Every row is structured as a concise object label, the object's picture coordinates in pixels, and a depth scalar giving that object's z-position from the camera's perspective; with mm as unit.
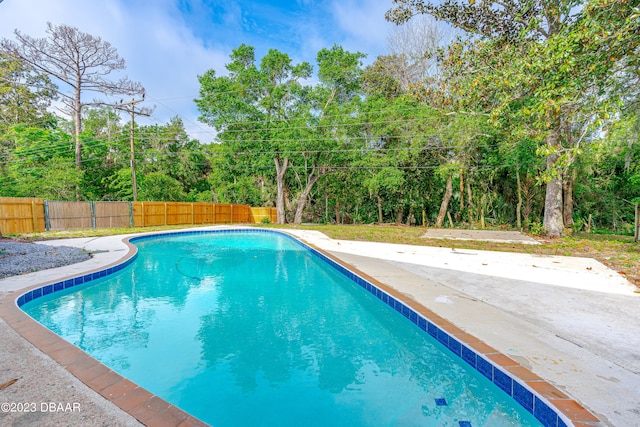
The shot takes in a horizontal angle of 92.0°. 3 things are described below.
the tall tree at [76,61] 16344
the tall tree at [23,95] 18369
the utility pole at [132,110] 16844
